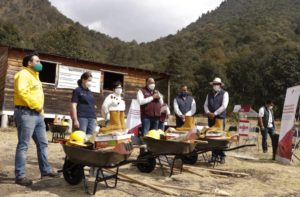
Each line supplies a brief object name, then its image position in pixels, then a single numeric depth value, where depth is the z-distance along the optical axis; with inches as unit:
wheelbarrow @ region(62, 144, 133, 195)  201.5
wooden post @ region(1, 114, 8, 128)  657.6
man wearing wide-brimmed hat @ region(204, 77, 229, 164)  342.6
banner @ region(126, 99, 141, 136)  504.1
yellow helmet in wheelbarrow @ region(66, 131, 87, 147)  215.4
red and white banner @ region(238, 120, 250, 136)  475.5
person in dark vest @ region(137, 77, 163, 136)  301.7
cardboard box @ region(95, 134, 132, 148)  211.5
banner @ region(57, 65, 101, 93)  710.5
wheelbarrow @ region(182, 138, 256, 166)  289.7
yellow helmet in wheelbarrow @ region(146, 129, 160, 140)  267.7
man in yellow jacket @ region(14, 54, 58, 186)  218.1
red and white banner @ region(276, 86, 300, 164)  377.1
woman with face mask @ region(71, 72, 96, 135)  256.1
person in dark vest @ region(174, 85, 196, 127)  347.6
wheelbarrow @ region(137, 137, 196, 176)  256.5
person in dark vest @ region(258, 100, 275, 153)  475.5
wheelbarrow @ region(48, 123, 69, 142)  475.8
